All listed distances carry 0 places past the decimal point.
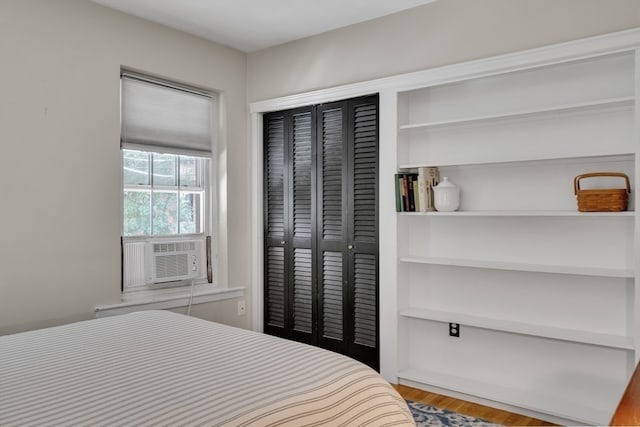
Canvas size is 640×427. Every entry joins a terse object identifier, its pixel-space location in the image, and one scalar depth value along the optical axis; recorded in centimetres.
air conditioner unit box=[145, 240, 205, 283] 339
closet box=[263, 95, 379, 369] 341
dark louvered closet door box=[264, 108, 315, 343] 374
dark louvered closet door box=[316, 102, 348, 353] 352
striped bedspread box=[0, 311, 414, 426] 128
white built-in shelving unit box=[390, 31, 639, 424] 259
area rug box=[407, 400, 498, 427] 264
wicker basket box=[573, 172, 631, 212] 244
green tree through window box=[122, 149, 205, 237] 338
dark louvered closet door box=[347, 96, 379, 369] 336
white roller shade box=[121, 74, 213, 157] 335
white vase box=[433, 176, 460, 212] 301
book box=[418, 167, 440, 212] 310
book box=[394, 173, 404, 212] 316
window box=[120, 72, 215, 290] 336
